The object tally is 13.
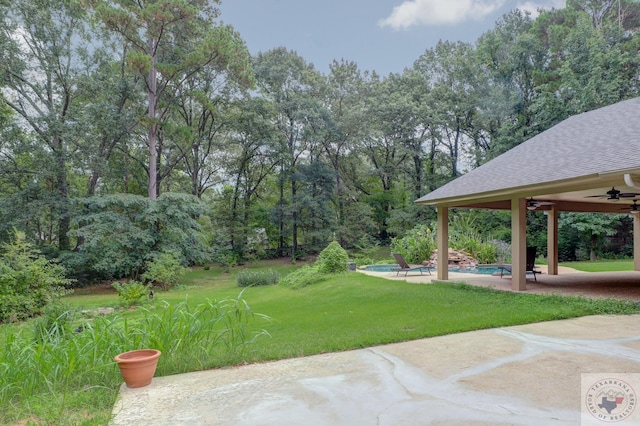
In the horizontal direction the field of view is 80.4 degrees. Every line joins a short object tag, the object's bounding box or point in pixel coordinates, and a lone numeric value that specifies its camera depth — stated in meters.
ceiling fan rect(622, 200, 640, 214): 10.33
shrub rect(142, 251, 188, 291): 14.80
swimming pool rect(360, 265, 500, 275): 12.43
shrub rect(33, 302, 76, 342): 4.07
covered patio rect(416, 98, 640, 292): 6.35
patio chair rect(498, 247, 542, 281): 9.21
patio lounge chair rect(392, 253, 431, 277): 11.09
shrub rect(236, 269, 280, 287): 13.83
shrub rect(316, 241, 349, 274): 12.26
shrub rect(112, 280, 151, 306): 10.10
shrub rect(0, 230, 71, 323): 9.16
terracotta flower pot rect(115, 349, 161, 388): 3.26
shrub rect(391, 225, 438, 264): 14.18
